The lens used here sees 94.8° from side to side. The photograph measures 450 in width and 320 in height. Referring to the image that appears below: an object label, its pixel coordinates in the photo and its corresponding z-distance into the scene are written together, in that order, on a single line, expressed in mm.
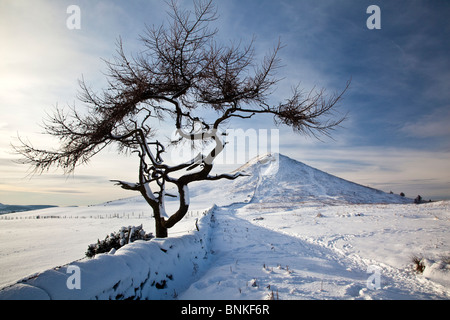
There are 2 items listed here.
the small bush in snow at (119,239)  7418
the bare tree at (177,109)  5633
